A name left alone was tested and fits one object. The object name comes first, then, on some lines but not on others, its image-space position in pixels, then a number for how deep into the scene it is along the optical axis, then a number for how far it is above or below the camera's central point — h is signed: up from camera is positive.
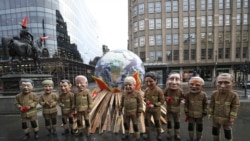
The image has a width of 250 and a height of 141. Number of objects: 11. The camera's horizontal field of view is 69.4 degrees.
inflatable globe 5.69 -0.06
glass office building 32.16 +9.02
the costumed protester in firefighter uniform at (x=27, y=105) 4.83 -1.03
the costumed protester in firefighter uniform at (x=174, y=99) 4.49 -0.87
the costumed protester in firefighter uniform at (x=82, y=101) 4.84 -0.96
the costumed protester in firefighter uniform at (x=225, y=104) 3.78 -0.85
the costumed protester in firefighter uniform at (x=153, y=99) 4.54 -0.87
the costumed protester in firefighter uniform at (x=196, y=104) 4.23 -0.94
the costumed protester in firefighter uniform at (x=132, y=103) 4.50 -0.96
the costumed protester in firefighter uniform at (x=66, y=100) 4.98 -0.94
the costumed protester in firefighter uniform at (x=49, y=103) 4.96 -1.02
